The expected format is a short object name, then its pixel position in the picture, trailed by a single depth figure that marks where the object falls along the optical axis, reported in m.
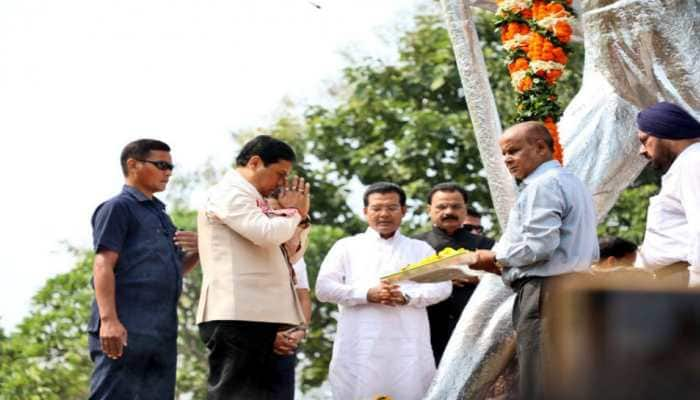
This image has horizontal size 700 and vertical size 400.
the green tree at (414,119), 16.77
